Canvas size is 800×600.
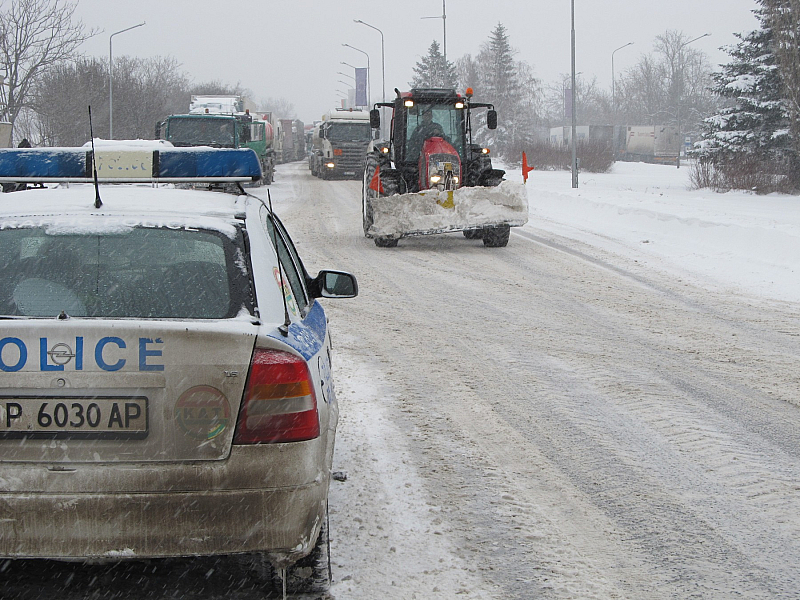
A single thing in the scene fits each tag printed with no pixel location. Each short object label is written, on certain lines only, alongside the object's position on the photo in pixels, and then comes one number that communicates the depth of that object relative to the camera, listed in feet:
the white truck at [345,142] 127.44
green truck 87.76
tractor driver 53.78
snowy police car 8.94
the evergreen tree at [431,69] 251.60
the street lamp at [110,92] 127.95
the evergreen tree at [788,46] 86.84
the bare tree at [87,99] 116.26
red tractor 47.85
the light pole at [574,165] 90.03
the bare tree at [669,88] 290.97
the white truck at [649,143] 235.20
